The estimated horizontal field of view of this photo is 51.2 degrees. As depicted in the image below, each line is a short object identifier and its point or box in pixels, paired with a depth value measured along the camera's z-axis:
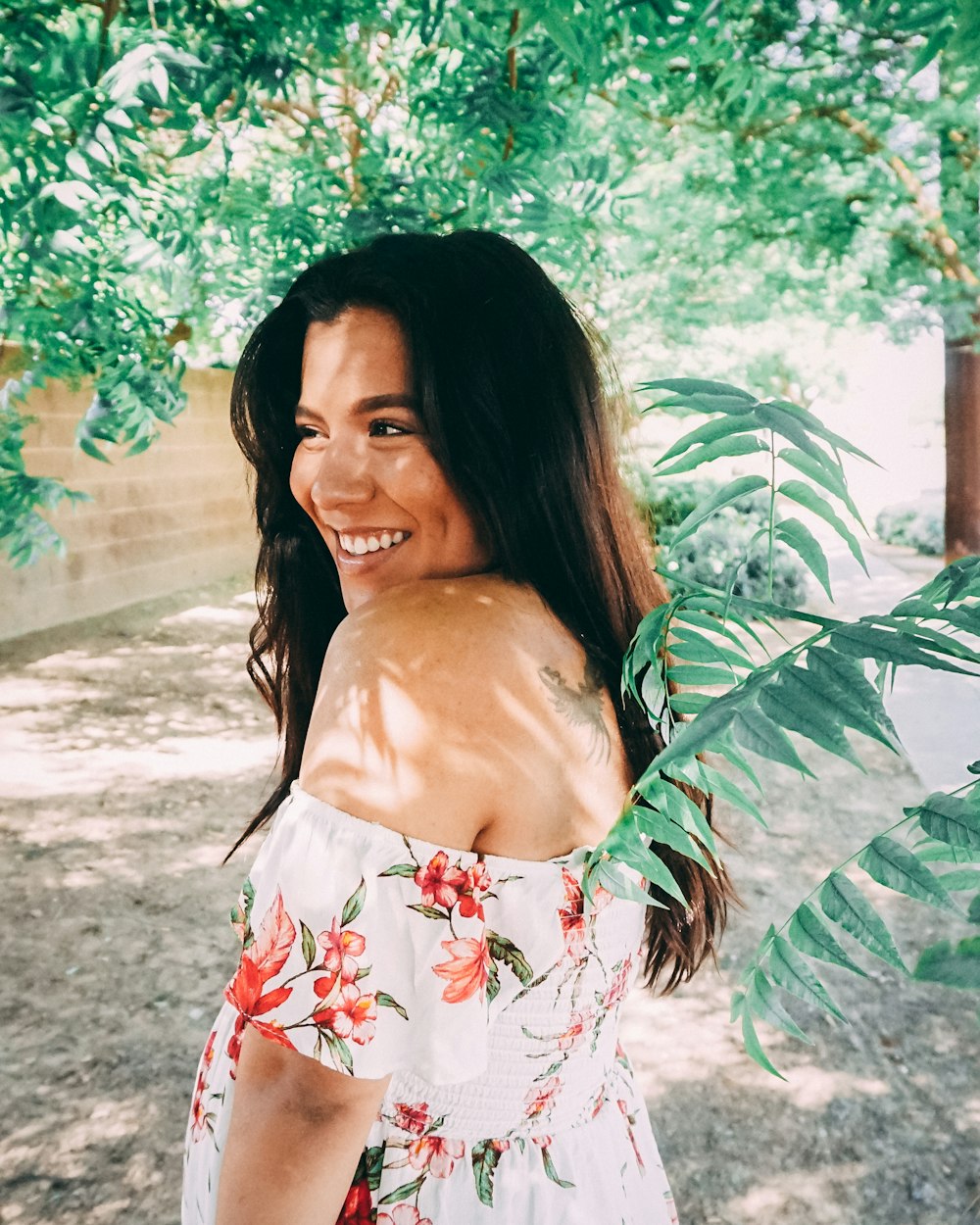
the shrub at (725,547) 9.98
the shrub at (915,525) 15.09
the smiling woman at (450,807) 1.12
